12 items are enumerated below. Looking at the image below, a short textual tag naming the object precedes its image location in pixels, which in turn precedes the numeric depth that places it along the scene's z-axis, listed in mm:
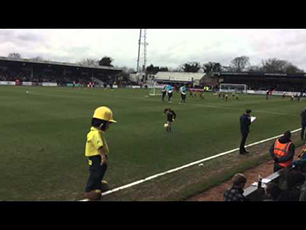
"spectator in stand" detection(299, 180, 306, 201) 4590
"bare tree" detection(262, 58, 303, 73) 97650
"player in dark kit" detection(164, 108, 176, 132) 13492
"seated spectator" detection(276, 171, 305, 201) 4920
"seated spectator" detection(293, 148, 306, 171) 6480
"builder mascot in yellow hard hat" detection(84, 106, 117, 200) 5492
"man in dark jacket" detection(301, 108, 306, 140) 13456
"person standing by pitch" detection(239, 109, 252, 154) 10320
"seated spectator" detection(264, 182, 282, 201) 5113
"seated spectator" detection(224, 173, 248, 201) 4758
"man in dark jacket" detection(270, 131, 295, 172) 6949
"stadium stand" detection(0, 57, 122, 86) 68319
